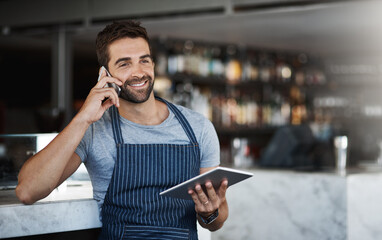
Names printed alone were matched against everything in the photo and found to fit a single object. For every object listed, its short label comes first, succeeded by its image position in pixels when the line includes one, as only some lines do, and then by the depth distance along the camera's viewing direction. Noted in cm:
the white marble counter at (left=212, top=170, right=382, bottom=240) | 261
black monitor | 381
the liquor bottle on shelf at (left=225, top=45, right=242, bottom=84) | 541
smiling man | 152
